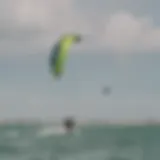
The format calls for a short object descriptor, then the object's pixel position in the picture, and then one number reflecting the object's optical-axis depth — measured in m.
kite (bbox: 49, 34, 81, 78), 14.34
